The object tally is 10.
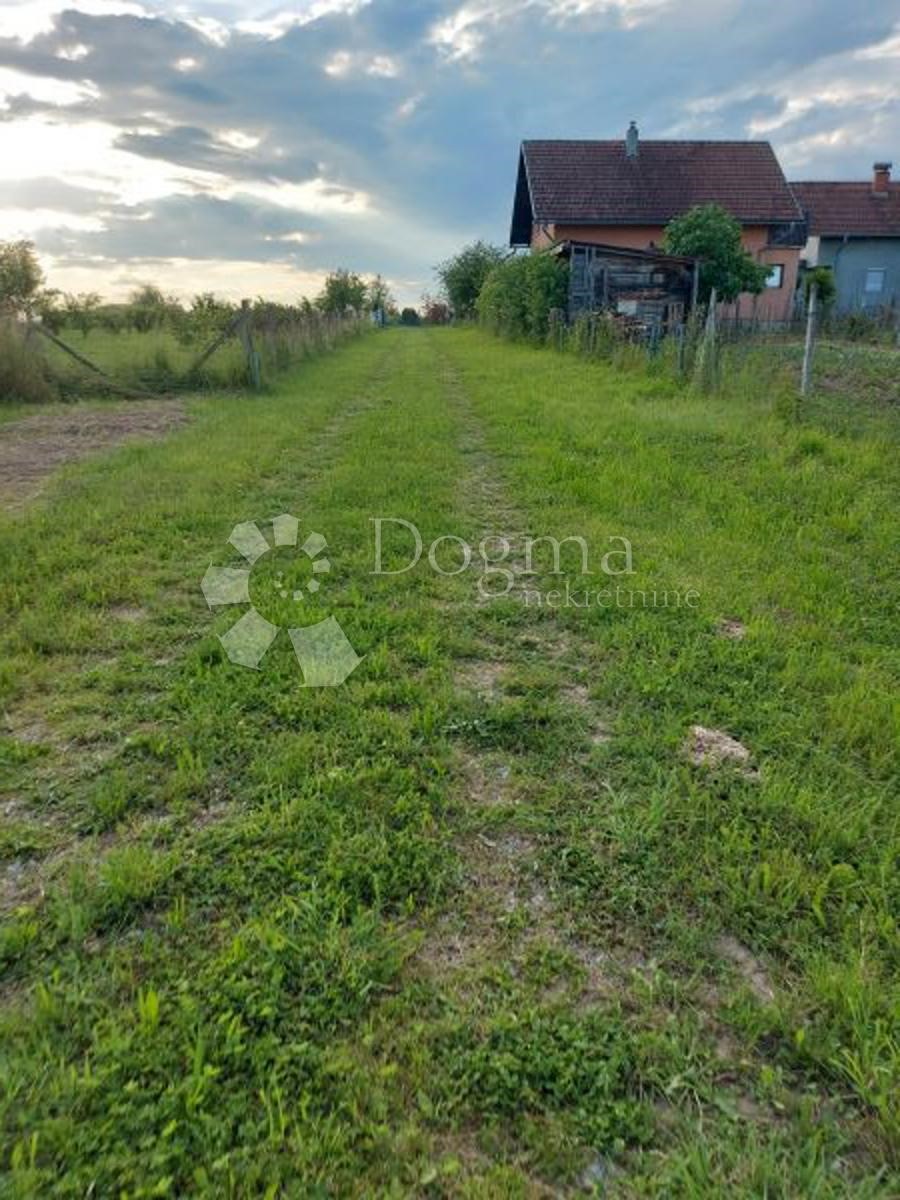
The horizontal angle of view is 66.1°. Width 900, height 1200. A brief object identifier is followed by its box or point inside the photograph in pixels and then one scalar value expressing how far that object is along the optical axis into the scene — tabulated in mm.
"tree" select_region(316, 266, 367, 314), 42031
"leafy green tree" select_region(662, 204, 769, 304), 17812
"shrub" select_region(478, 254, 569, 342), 17156
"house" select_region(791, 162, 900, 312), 26406
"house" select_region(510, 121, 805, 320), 22984
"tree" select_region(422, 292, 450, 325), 50188
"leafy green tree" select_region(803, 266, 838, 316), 21031
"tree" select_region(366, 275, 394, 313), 50750
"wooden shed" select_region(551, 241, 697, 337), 16938
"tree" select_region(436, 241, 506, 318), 33281
